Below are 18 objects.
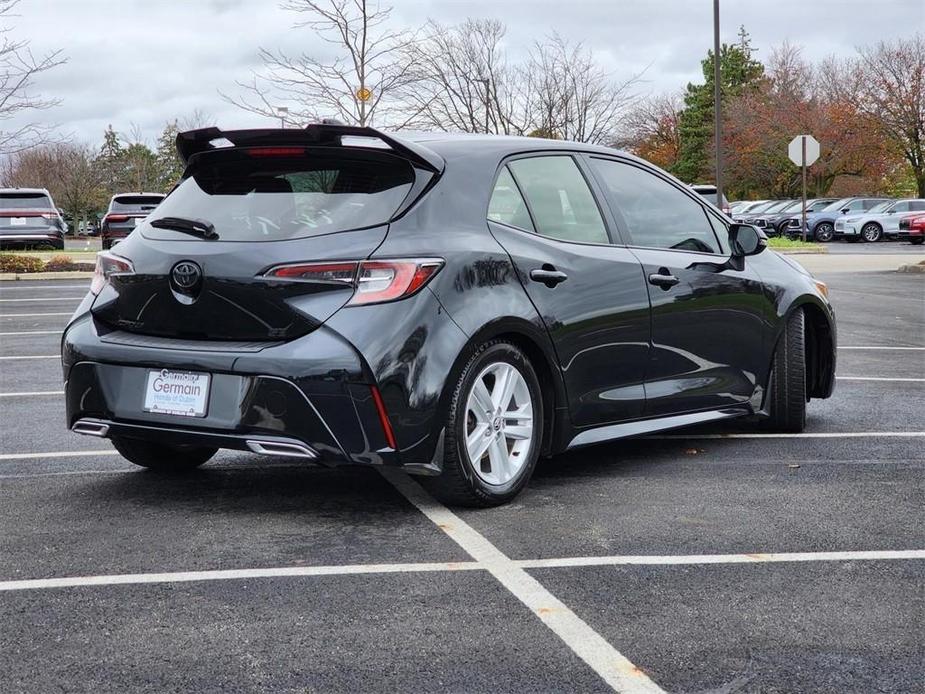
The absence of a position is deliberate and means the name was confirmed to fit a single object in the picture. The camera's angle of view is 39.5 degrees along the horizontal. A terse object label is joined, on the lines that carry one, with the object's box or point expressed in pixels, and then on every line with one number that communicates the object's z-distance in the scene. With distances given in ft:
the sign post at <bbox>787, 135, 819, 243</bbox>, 105.19
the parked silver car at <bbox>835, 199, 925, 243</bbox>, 134.92
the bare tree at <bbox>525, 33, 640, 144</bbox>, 138.00
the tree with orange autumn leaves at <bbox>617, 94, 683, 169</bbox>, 245.24
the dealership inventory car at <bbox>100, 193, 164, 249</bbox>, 92.43
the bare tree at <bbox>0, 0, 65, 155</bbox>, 78.74
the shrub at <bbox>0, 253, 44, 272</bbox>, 75.15
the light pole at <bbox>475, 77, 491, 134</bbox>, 124.57
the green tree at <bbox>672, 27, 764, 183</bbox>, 232.94
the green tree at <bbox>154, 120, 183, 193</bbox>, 258.57
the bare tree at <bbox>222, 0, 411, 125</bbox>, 99.19
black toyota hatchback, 15.84
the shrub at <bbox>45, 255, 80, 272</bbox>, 76.48
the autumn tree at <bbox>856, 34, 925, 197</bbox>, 180.34
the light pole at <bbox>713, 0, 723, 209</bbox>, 112.88
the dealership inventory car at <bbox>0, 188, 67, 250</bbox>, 93.66
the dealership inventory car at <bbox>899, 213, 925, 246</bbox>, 122.72
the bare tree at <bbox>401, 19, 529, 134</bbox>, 121.80
